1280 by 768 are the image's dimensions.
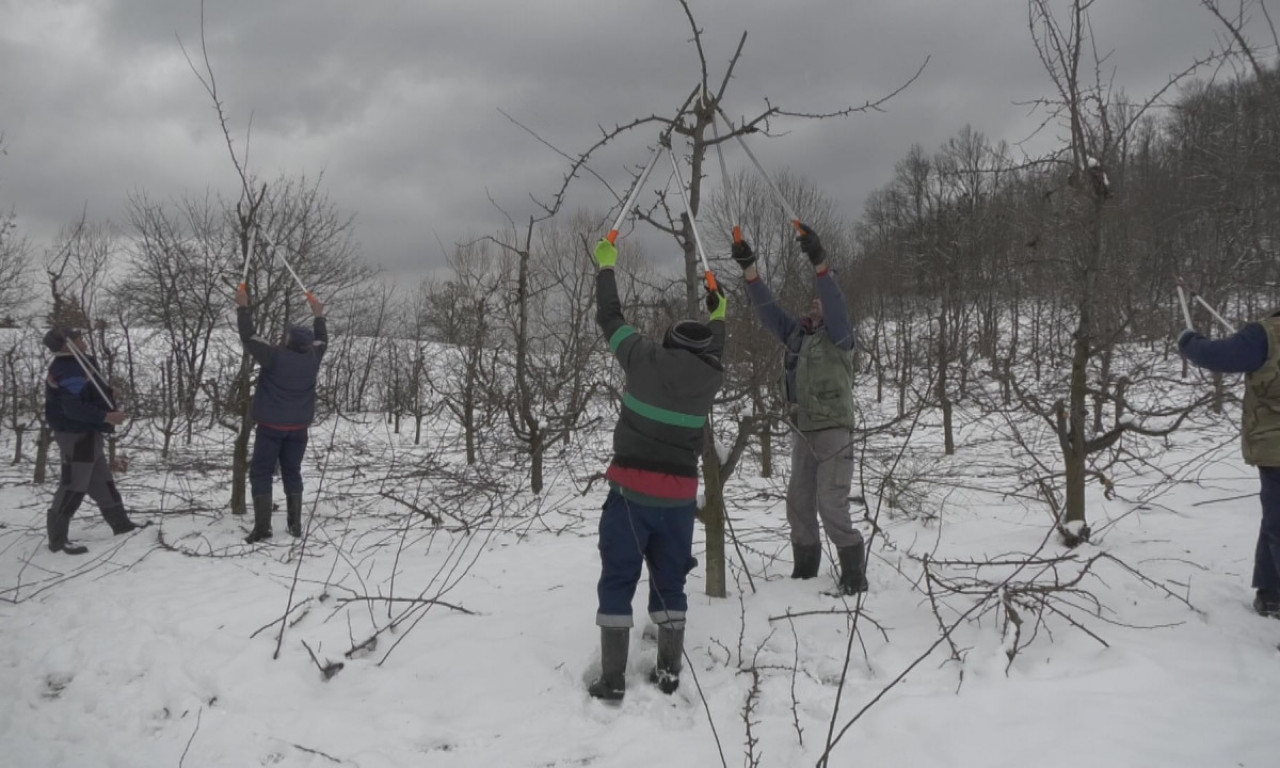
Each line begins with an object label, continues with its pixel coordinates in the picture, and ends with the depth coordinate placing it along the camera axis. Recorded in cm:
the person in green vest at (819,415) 351
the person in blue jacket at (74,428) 516
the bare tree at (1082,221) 412
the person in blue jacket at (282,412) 534
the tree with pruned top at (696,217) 347
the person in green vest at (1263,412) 321
